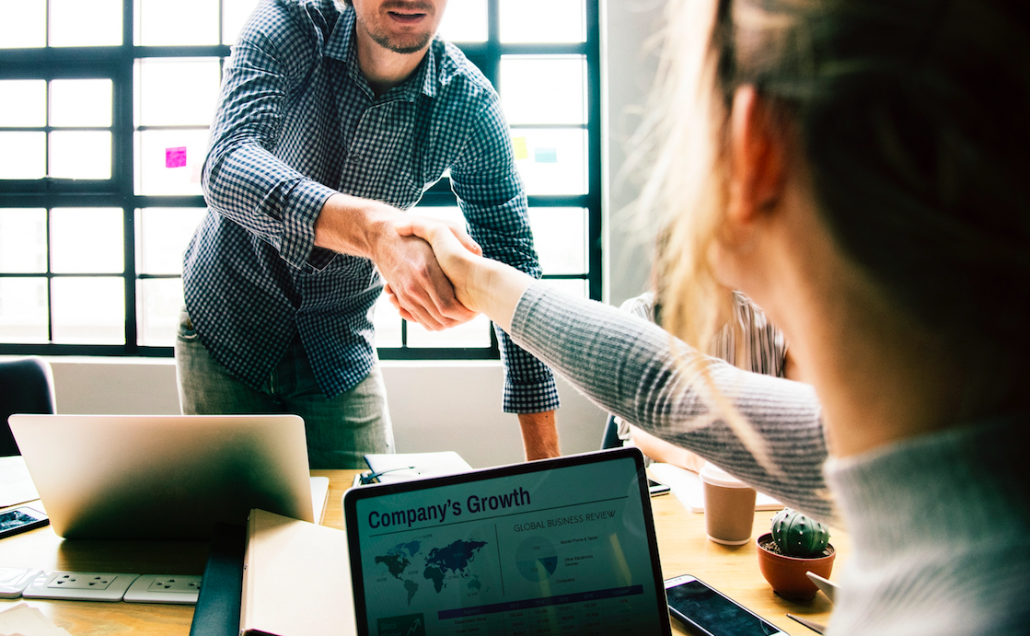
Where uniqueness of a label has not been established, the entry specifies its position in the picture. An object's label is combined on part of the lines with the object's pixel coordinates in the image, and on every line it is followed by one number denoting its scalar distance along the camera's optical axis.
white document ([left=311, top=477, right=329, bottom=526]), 1.04
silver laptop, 0.85
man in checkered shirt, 1.32
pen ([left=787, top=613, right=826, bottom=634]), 0.70
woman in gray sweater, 0.25
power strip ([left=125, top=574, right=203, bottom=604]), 0.79
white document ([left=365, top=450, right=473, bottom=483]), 1.17
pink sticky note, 3.12
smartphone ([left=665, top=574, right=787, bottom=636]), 0.69
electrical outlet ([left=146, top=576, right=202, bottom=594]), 0.81
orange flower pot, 0.76
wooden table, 0.74
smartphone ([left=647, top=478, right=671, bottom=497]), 1.17
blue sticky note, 3.13
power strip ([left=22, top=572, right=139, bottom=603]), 0.79
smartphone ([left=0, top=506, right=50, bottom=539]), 1.00
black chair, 1.71
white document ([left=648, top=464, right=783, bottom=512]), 1.09
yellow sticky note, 3.02
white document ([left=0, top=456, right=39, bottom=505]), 1.16
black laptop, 0.60
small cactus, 0.78
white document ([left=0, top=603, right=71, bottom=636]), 0.66
